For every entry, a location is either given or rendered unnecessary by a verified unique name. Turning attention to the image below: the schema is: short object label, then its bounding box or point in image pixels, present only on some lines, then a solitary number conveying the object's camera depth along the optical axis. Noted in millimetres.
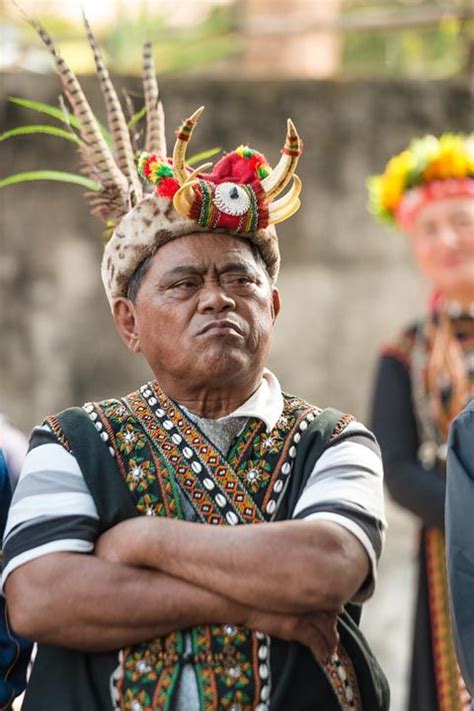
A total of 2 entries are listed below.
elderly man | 5067
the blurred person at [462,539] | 5301
